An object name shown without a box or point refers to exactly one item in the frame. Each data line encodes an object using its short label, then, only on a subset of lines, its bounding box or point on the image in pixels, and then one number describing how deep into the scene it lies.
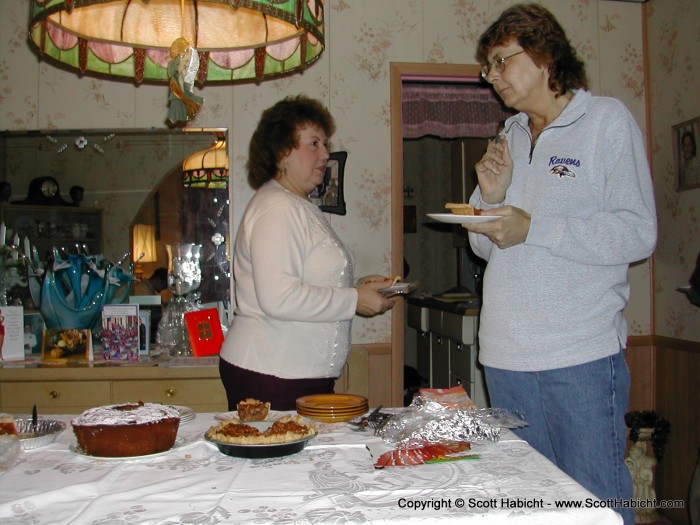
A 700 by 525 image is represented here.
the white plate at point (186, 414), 1.48
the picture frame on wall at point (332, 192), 3.11
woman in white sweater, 1.78
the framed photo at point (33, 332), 2.94
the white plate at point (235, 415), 1.49
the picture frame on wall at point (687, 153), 2.82
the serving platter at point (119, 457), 1.20
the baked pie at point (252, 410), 1.40
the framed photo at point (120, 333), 2.80
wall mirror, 3.12
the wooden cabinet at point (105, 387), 2.64
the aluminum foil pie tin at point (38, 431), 1.28
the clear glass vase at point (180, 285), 3.03
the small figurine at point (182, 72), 1.46
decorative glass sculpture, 2.87
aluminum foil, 1.25
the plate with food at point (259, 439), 1.19
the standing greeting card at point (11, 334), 2.79
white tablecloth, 0.93
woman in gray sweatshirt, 1.42
